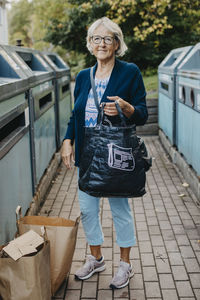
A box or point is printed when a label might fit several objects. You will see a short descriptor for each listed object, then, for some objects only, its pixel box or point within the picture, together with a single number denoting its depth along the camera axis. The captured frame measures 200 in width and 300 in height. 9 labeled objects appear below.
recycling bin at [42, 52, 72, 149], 6.22
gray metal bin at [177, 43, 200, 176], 4.59
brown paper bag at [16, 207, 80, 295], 2.58
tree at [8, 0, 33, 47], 47.15
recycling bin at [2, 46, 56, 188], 4.15
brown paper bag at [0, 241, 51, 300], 2.17
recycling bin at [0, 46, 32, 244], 2.92
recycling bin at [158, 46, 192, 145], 6.16
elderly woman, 2.60
